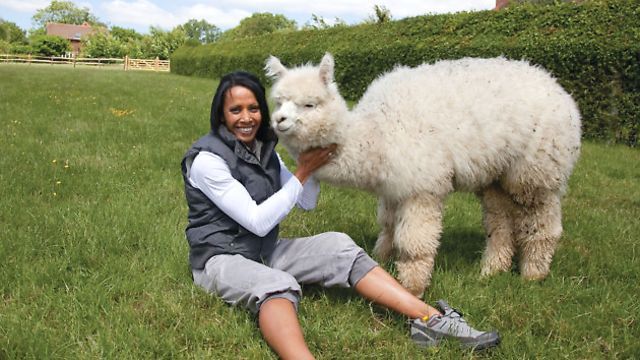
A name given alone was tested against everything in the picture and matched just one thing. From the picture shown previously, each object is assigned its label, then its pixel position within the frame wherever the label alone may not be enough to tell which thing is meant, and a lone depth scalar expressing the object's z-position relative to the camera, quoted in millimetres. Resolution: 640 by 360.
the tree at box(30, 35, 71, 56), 56938
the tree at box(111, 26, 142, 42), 89075
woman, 2633
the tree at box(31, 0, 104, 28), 101375
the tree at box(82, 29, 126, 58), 60906
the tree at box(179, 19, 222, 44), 108312
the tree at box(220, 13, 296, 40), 80250
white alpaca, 2998
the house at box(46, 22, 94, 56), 90875
